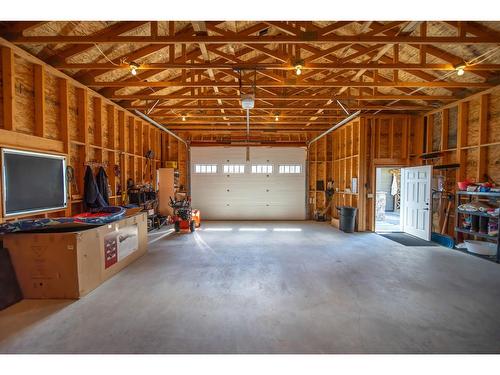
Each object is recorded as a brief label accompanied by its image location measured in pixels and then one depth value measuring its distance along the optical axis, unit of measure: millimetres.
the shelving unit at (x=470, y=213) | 4877
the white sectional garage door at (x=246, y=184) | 10508
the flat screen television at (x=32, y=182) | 3607
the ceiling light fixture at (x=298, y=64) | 4254
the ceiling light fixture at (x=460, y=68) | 4366
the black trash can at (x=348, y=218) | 7664
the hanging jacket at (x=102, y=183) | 5754
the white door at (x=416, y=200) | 6655
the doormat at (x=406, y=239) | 6325
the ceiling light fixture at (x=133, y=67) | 4355
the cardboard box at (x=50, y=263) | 3215
